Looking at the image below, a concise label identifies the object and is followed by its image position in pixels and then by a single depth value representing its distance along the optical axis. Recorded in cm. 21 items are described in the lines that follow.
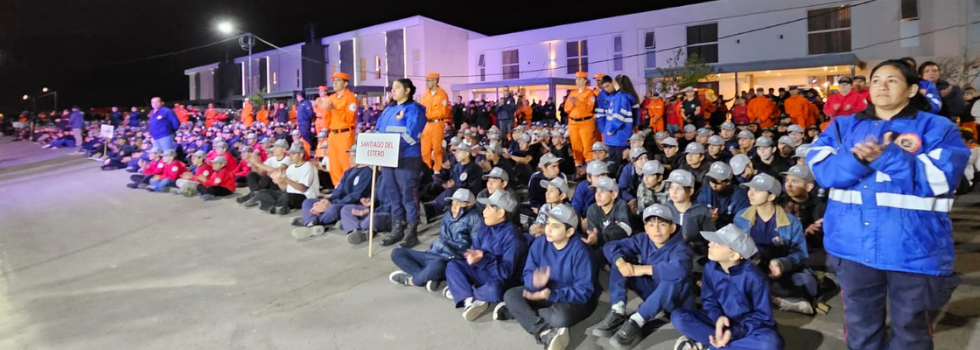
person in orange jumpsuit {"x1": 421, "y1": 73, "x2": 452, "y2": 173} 920
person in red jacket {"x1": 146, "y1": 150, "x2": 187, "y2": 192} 1115
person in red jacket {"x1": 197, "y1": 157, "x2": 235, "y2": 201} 1008
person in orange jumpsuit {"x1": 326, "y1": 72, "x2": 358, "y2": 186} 845
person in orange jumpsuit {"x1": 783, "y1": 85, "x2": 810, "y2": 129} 1144
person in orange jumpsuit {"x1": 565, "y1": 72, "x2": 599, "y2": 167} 890
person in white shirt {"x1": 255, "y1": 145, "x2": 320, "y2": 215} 841
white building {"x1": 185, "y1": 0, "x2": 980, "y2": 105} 1961
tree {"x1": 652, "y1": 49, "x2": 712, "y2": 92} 2122
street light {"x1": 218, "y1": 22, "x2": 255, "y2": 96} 2519
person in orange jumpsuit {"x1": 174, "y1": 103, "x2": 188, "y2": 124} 2126
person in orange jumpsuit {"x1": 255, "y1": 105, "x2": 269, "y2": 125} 2140
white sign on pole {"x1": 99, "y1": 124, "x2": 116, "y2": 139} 1653
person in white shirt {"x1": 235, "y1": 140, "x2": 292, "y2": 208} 907
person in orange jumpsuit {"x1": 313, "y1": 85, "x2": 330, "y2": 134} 879
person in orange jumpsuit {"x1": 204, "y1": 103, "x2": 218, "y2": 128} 2107
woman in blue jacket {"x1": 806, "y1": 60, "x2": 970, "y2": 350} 245
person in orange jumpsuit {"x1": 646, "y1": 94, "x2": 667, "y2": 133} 1209
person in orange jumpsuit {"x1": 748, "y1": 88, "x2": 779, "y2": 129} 1189
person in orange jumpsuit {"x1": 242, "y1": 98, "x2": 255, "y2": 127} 1998
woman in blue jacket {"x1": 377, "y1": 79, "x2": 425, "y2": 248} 645
